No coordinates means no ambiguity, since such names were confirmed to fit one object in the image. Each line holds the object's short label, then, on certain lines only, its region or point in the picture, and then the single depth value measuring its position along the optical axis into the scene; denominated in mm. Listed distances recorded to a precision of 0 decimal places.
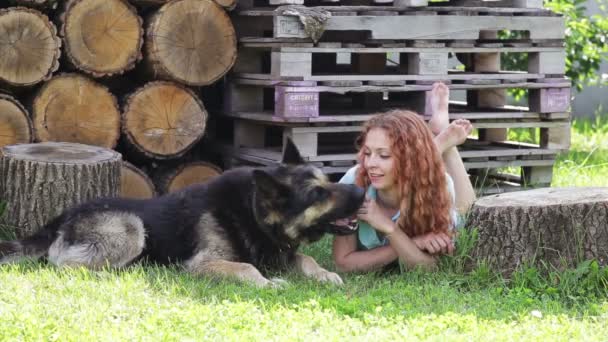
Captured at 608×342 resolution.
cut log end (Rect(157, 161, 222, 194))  8133
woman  6070
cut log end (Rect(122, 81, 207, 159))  7719
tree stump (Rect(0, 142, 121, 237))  6805
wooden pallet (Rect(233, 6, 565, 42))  7848
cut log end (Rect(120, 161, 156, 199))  7840
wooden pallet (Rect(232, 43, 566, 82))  7750
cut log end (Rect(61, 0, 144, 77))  7367
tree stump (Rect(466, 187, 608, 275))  5734
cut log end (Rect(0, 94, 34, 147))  7305
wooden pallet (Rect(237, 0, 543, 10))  8203
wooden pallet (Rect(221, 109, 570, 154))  7883
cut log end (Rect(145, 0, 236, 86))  7613
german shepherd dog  5914
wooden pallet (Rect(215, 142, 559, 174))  8086
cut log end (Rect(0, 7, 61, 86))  7148
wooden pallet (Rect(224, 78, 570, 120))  7719
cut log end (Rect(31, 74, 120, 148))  7434
